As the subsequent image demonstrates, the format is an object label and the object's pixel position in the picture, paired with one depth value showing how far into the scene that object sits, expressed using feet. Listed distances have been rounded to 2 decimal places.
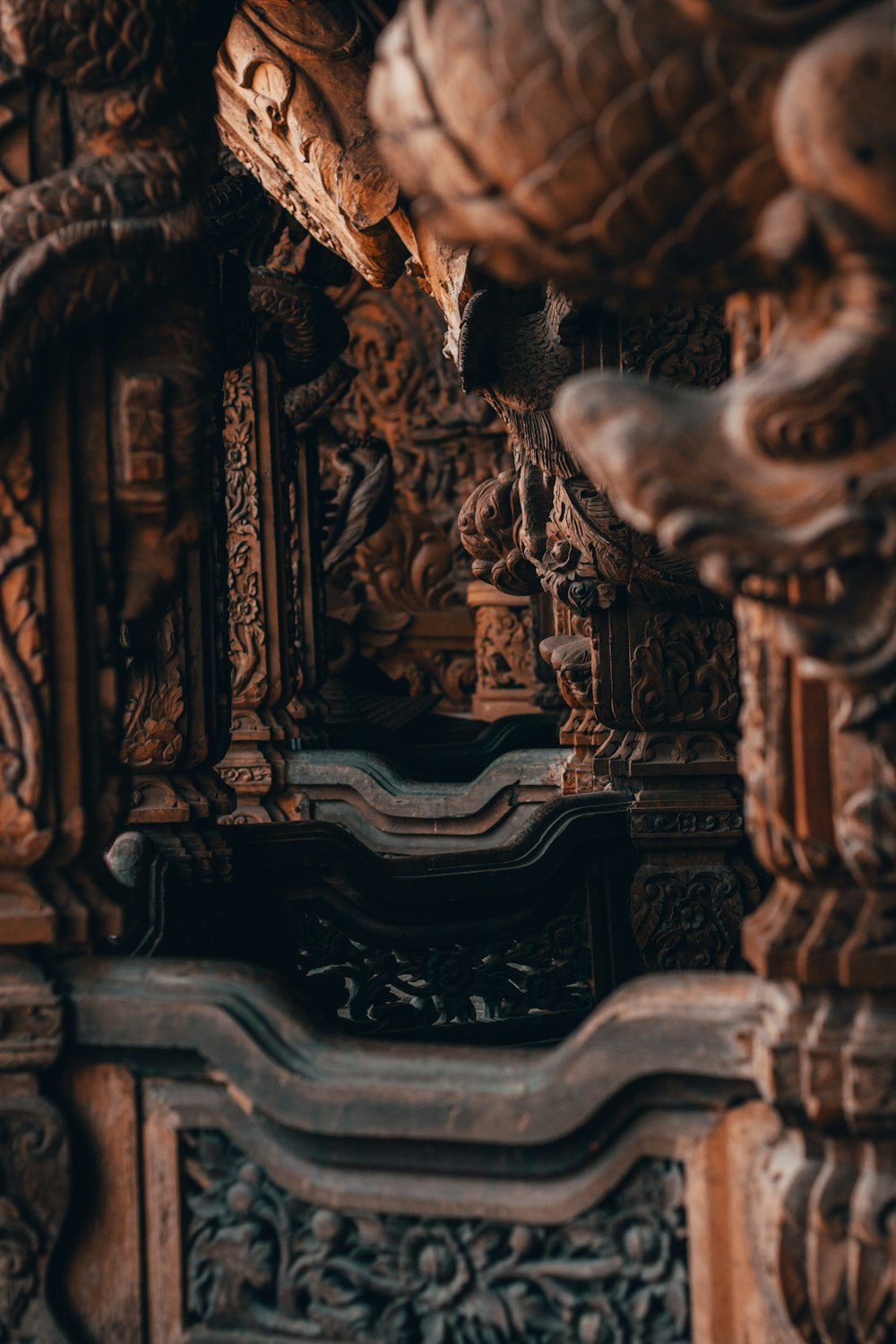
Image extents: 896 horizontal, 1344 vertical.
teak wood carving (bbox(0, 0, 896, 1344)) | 15.22
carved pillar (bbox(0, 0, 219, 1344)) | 19.10
